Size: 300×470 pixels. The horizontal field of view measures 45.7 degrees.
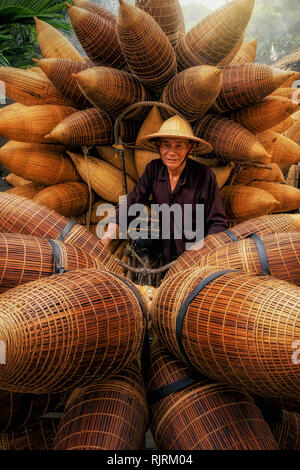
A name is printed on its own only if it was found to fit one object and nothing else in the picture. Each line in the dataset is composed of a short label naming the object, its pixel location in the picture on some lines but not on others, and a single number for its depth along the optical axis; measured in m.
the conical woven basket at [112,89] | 1.75
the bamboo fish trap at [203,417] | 0.92
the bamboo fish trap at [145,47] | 1.59
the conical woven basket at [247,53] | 2.49
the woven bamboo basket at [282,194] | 2.52
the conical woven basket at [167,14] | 1.97
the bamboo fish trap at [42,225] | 1.33
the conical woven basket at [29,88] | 2.16
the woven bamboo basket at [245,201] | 2.13
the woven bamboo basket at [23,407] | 1.04
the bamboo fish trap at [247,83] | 1.83
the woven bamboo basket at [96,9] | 2.13
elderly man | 1.97
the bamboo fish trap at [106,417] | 0.90
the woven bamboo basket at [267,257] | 1.08
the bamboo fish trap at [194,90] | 1.64
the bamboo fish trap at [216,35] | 1.76
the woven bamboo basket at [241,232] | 1.36
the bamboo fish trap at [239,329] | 0.83
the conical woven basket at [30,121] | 2.05
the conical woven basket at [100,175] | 2.26
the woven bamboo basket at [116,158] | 2.31
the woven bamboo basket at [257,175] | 2.33
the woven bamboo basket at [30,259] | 1.03
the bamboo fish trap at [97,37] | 1.84
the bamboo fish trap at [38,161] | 2.16
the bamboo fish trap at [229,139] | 1.92
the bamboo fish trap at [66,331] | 0.80
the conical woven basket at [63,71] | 2.03
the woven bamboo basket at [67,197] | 2.10
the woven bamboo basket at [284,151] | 2.47
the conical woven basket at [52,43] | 2.36
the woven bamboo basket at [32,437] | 1.12
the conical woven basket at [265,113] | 1.98
